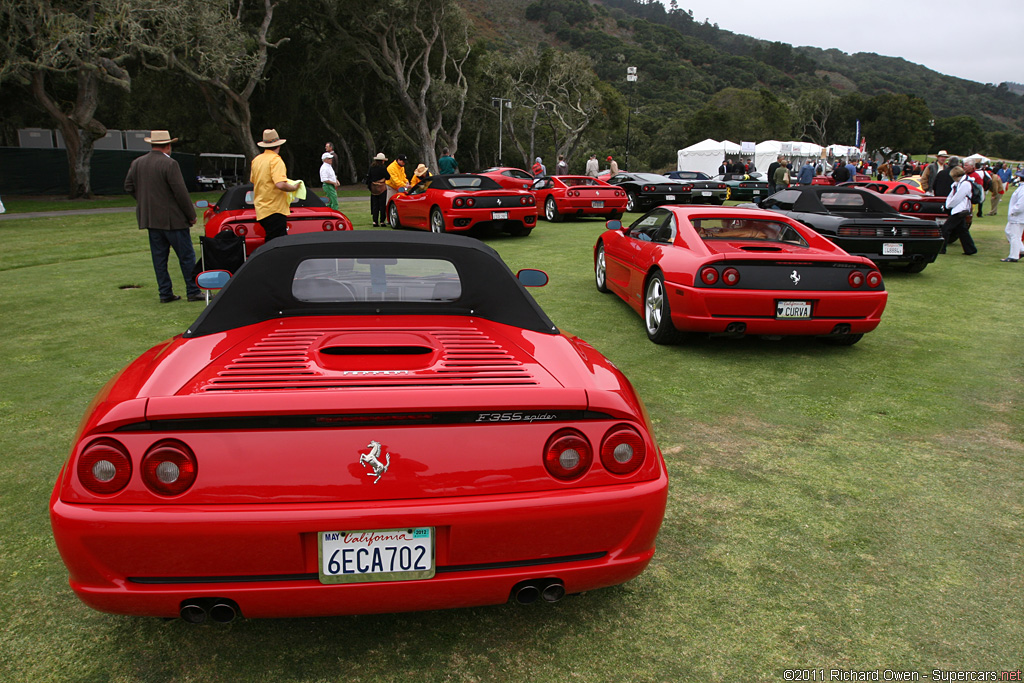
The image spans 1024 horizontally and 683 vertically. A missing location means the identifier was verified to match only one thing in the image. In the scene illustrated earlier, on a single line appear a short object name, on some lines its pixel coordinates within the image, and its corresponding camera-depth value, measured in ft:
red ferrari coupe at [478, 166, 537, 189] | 69.87
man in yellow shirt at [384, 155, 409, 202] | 55.01
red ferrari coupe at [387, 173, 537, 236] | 45.52
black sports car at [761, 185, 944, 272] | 33.04
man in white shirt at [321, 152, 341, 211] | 52.19
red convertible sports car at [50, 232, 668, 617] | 6.69
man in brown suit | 24.94
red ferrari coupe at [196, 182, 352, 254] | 30.71
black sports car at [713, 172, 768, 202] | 95.55
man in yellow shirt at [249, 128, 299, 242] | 26.32
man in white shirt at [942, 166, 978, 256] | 41.55
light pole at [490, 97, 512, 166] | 151.24
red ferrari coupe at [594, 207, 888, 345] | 19.53
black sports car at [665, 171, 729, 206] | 73.87
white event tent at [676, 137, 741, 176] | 173.88
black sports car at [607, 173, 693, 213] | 72.13
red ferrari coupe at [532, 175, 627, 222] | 61.16
